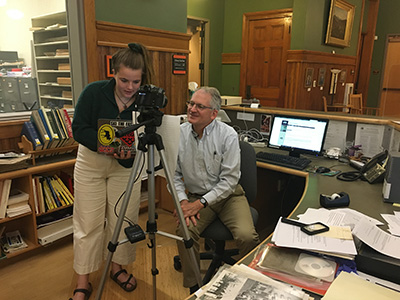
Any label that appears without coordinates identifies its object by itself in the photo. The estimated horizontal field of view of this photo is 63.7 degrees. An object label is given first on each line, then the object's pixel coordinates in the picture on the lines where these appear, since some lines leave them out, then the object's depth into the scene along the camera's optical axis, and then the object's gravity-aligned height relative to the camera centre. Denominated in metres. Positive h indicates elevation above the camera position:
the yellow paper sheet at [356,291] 0.87 -0.57
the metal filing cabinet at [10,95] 2.60 -0.18
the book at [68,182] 2.55 -0.83
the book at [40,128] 2.32 -0.39
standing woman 1.63 -0.52
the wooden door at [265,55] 5.57 +0.41
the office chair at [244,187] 2.01 -0.67
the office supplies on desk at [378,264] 1.04 -0.59
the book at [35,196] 2.28 -0.85
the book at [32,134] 2.29 -0.43
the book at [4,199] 2.14 -0.82
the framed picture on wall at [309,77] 5.49 +0.04
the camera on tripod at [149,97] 1.36 -0.09
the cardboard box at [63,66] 3.48 +0.09
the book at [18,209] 2.17 -0.91
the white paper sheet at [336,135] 2.55 -0.43
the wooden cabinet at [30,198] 2.21 -0.86
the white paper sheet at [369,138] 2.41 -0.42
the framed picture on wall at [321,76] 5.88 +0.07
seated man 1.85 -0.53
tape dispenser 1.53 -0.56
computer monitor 2.33 -0.40
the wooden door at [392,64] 6.71 +0.40
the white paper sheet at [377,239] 1.10 -0.56
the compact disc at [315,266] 1.02 -0.60
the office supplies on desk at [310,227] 1.20 -0.55
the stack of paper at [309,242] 1.08 -0.56
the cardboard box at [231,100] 3.20 -0.22
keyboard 2.21 -0.57
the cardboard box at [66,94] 3.12 -0.19
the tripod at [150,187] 1.40 -0.49
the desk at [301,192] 1.56 -0.60
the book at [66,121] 2.47 -0.35
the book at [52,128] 2.37 -0.39
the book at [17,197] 2.19 -0.84
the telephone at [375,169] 1.89 -0.52
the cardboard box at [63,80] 3.35 -0.06
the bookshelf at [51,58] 3.42 +0.17
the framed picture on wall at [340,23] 5.72 +1.05
